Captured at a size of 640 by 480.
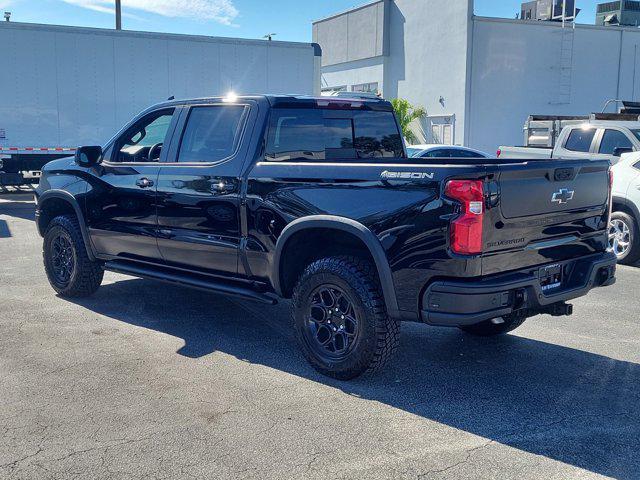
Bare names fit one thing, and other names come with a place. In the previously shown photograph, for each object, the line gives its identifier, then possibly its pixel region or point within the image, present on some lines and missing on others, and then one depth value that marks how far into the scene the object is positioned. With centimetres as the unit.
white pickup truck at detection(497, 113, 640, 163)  1046
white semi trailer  1602
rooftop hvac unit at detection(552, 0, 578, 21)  2634
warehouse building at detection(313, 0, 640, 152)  2627
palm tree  2862
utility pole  2804
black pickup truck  425
